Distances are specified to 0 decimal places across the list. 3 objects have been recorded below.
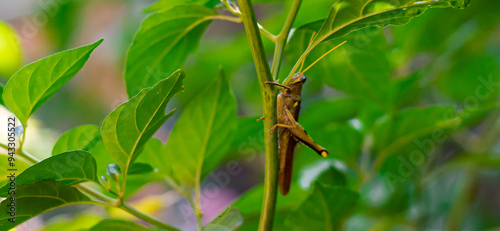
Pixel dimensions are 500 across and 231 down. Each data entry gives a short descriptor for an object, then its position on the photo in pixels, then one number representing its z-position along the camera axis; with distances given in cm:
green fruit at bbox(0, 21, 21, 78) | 91
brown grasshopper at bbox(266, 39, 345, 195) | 80
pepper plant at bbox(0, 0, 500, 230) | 77
